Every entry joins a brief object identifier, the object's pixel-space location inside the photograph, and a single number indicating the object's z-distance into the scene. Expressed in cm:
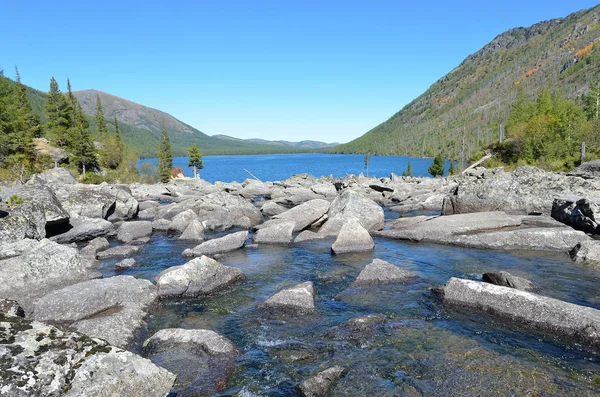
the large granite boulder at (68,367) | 537
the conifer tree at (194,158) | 10400
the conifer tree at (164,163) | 8956
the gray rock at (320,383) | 786
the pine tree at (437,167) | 8725
